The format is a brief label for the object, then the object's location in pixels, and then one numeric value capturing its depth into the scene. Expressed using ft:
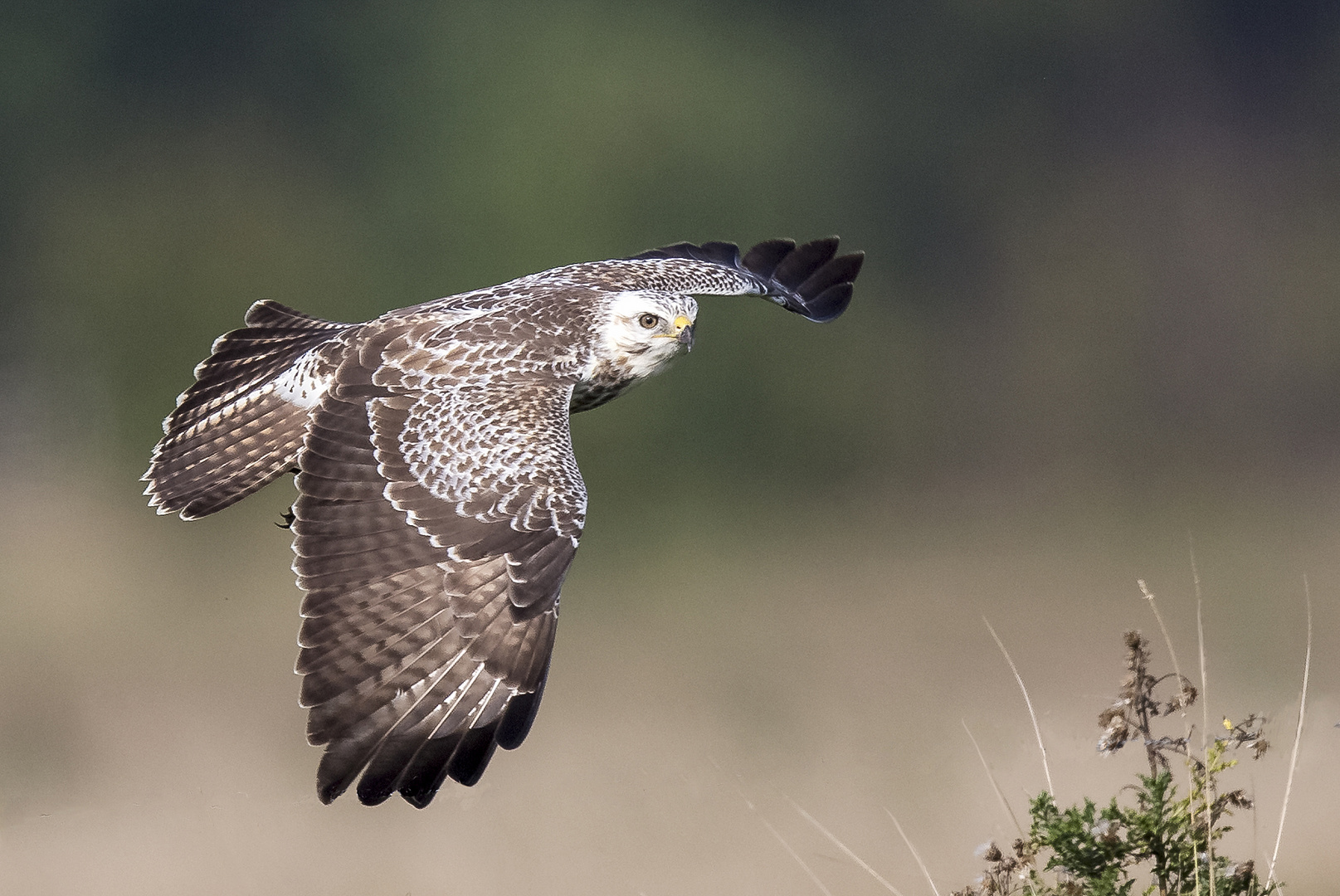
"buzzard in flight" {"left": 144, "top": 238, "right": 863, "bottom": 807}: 45.03
